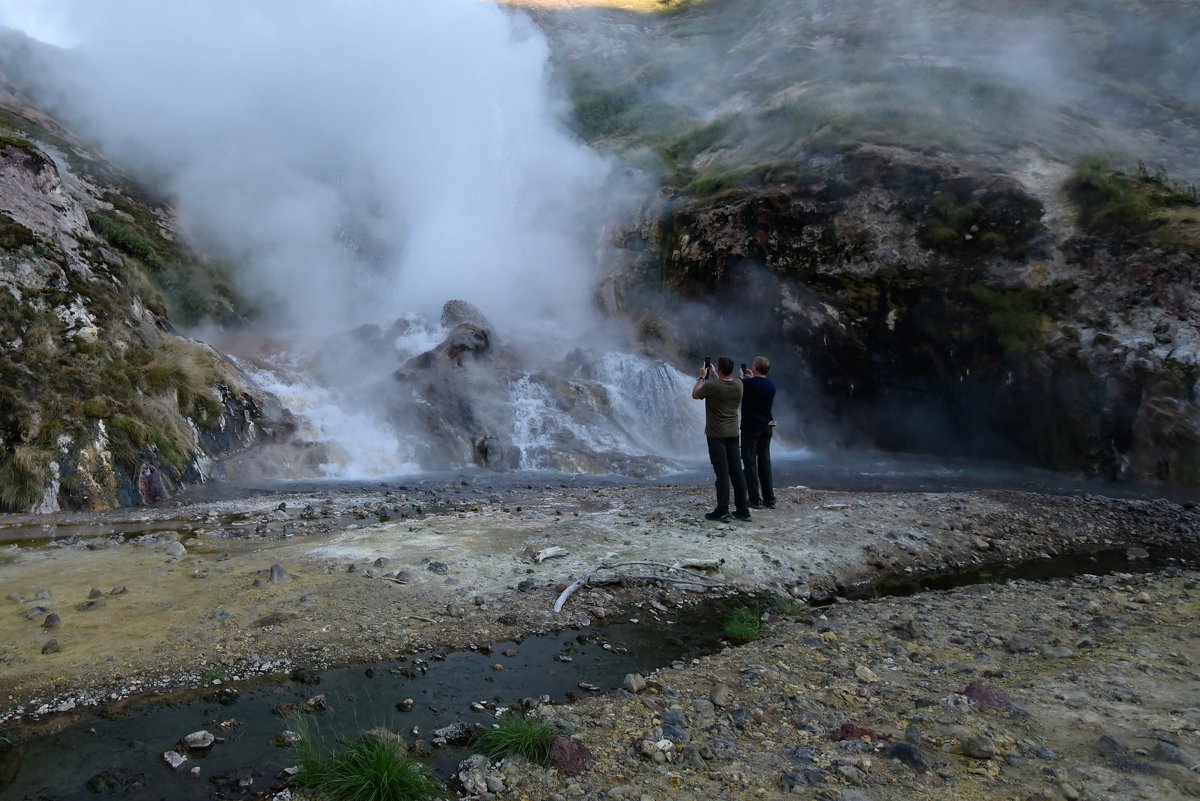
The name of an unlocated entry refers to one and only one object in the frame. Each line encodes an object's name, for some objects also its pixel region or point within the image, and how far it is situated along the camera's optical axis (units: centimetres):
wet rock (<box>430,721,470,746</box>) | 372
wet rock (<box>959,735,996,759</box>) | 321
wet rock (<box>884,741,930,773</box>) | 315
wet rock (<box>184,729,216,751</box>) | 363
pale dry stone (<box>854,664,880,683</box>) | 433
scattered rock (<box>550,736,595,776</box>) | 328
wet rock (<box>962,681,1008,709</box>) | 381
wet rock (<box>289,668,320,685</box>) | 447
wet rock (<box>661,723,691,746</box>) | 358
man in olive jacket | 844
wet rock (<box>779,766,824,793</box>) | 305
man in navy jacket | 916
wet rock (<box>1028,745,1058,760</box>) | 321
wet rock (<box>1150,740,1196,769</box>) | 306
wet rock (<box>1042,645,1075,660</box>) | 469
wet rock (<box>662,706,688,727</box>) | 380
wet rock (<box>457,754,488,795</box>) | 315
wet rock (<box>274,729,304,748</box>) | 363
